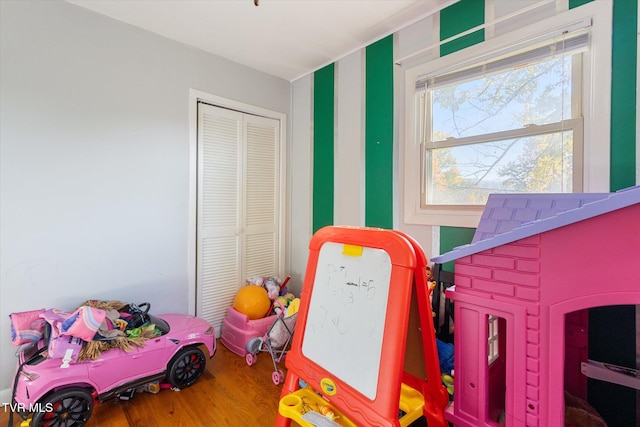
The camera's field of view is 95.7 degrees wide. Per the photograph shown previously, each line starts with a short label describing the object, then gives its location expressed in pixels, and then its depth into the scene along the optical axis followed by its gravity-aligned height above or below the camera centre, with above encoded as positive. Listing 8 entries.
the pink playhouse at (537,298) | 0.78 -0.27
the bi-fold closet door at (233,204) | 2.53 +0.04
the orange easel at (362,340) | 1.02 -0.51
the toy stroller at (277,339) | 2.12 -0.96
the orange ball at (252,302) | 2.44 -0.80
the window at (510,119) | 1.39 +0.54
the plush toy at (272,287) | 2.64 -0.72
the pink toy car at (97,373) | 1.42 -0.92
